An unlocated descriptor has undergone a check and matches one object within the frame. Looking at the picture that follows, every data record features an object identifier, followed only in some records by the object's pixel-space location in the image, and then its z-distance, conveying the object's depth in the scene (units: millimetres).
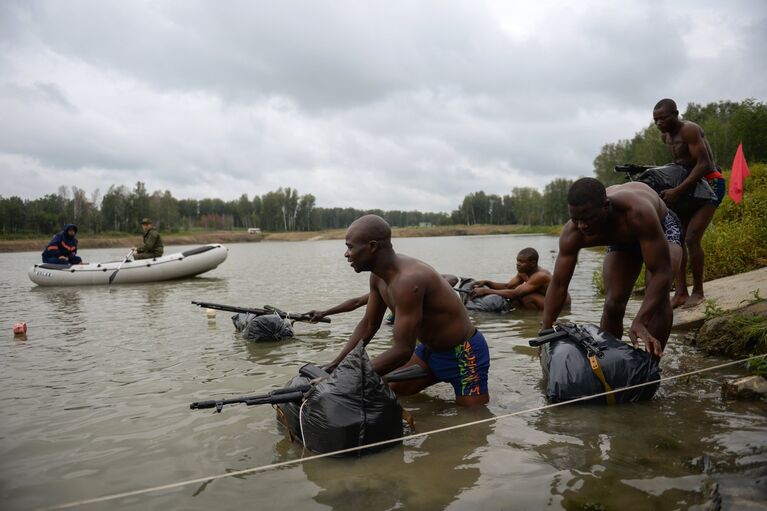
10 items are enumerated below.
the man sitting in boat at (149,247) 19702
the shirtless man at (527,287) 10148
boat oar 18594
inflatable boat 18422
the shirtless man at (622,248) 4277
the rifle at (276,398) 3686
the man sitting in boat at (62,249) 18873
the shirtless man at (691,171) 6477
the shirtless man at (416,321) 4078
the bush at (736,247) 10031
